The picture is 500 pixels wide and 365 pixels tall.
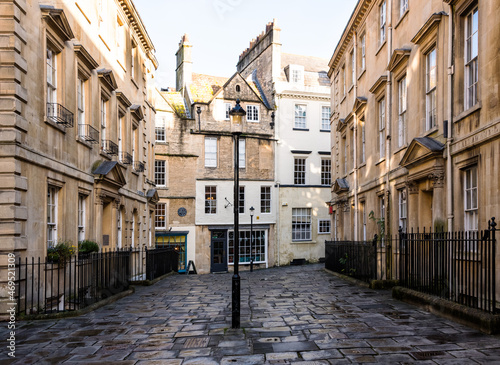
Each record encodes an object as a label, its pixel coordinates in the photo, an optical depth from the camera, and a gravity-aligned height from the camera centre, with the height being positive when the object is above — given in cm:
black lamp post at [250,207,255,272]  3209 -132
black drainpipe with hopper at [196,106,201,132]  3341 +665
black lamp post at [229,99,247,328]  914 +54
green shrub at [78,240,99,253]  1405 -99
